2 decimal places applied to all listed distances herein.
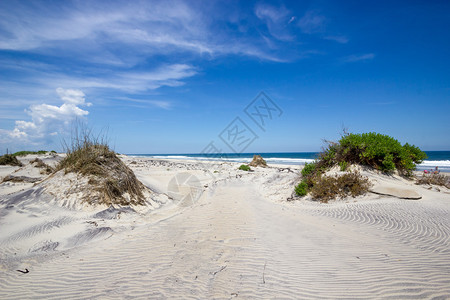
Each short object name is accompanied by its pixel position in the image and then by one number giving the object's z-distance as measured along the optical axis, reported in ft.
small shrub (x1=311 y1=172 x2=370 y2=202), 25.99
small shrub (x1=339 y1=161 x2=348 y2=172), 30.58
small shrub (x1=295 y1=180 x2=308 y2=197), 30.14
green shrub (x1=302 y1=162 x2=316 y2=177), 34.02
